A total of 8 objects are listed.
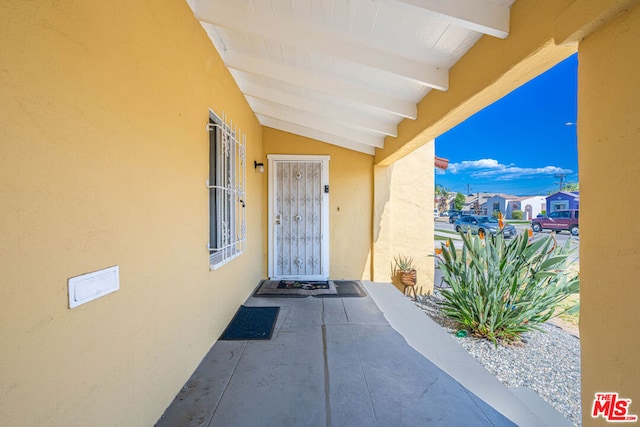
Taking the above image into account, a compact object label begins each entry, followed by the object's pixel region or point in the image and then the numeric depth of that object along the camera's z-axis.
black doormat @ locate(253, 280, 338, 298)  4.25
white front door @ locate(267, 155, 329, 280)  5.16
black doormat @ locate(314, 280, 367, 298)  4.27
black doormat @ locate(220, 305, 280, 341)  2.83
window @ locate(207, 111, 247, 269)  2.80
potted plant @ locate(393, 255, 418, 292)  5.19
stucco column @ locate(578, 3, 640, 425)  0.99
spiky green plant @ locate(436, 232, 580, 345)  3.17
